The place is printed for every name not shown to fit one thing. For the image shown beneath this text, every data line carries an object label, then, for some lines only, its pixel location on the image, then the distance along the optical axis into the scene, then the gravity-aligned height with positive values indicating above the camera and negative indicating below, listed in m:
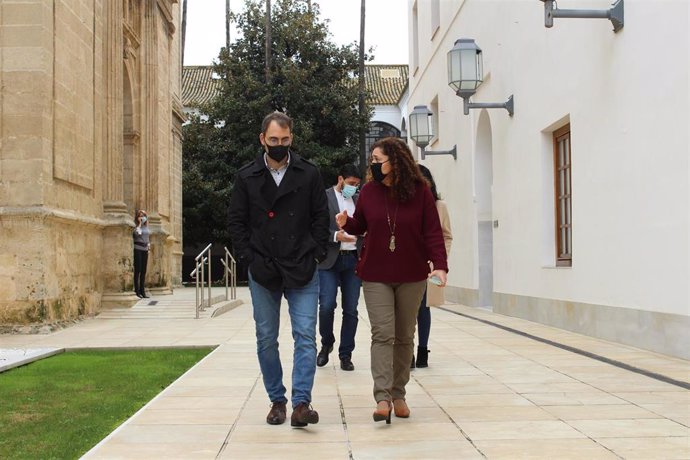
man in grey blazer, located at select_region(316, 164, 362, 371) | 7.21 -0.15
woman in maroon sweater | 5.03 +0.03
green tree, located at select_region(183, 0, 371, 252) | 31.28 +5.84
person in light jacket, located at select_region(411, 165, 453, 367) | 6.91 -0.35
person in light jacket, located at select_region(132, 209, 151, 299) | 15.70 +0.20
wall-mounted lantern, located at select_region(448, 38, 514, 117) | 12.84 +2.91
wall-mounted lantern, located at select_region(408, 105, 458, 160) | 17.70 +2.85
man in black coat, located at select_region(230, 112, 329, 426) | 4.92 +0.09
